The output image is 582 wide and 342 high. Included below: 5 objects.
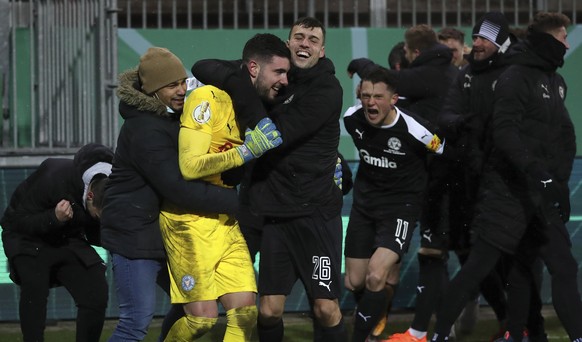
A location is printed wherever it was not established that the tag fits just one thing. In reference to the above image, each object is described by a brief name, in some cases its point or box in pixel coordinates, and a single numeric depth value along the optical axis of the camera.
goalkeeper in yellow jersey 13.37
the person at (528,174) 16.14
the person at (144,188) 13.59
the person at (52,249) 15.83
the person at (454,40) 20.73
